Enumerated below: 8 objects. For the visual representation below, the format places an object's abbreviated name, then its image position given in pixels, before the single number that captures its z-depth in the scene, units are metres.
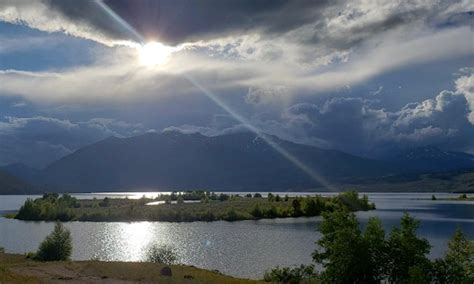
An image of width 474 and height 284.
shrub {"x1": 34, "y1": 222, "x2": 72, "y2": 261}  93.62
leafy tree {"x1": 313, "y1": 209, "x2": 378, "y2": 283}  63.16
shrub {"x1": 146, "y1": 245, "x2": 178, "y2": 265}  91.00
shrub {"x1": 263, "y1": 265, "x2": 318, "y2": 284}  74.88
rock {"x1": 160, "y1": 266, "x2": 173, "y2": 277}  68.03
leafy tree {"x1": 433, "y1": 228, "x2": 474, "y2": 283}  57.41
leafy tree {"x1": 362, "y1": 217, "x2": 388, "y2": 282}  63.75
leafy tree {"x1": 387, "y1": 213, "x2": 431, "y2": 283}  61.83
